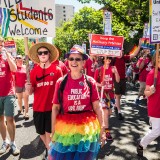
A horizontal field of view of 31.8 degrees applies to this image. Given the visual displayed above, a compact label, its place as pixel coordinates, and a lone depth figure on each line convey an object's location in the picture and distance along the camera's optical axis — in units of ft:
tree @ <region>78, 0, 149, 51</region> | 54.51
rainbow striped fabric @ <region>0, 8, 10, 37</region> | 13.65
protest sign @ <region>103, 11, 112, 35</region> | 26.89
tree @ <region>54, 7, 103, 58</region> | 82.83
